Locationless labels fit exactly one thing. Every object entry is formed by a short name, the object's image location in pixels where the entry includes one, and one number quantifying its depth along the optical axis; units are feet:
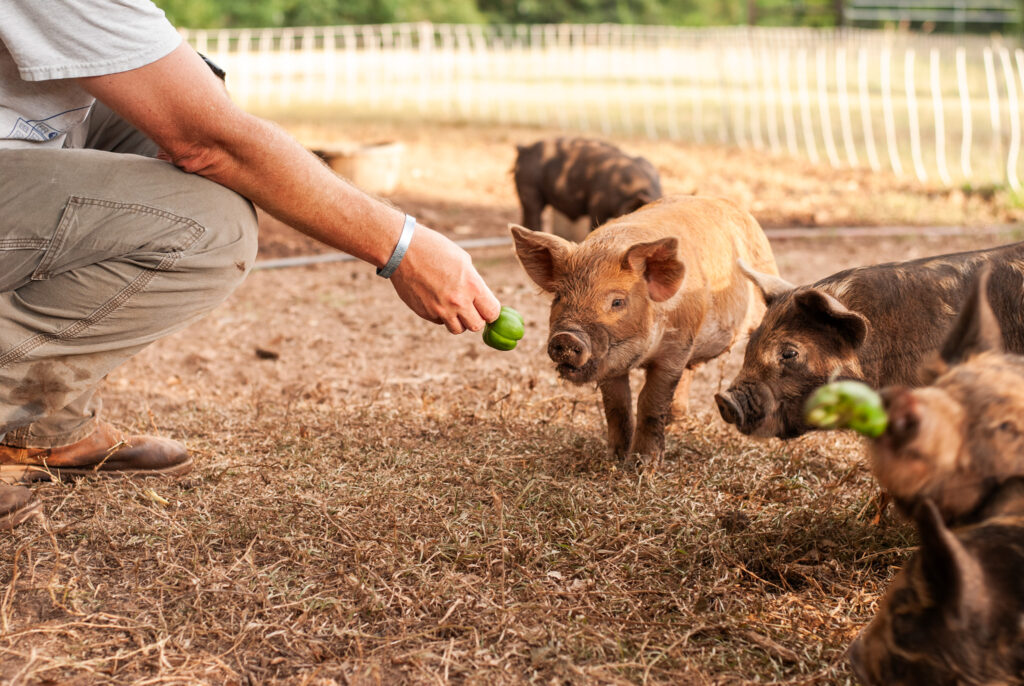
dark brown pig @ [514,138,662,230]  22.90
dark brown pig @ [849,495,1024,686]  5.46
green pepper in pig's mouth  5.25
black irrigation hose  25.14
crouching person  8.02
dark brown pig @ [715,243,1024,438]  9.86
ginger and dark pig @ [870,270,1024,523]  5.60
